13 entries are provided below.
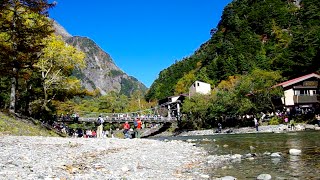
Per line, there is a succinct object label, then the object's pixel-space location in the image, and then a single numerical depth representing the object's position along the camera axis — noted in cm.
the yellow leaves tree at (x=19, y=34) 1645
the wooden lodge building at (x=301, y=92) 4383
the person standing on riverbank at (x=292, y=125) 2931
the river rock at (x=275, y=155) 1018
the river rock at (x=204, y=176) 690
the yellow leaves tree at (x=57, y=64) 2459
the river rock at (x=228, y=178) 664
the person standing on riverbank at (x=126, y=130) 2099
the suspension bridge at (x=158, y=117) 4993
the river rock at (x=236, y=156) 1052
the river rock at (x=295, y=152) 1036
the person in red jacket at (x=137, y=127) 2091
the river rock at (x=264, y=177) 666
